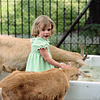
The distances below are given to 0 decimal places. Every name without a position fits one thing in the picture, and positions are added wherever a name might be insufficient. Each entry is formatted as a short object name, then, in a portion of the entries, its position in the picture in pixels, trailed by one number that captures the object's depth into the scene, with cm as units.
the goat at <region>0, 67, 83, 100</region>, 253
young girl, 338
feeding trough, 315
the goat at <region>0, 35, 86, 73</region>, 444
